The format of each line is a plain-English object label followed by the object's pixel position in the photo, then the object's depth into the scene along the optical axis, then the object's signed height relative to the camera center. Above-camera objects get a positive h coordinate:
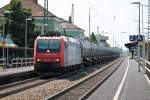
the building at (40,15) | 117.37 +8.46
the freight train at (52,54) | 37.50 -0.24
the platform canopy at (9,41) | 70.94 +1.41
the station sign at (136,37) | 50.28 +1.42
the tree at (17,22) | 76.81 +4.39
